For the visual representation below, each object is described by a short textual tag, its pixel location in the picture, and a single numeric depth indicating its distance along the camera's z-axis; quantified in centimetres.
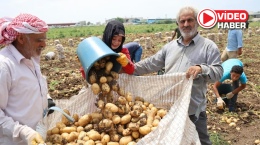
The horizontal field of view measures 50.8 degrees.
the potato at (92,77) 228
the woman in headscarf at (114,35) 275
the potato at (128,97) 237
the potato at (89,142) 197
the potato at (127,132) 208
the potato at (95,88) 224
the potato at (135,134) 207
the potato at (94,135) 206
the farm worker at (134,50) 461
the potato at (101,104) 223
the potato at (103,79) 229
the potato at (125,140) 199
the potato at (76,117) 233
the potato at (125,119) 216
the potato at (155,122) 208
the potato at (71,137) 205
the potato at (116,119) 214
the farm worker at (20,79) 171
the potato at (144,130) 200
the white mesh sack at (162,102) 178
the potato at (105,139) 203
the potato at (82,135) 206
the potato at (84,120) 223
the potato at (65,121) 224
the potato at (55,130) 209
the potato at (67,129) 212
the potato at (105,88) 226
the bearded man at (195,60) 229
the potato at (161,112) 227
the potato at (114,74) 238
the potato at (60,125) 216
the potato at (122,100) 229
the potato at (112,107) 218
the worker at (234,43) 571
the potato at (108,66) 231
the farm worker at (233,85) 475
